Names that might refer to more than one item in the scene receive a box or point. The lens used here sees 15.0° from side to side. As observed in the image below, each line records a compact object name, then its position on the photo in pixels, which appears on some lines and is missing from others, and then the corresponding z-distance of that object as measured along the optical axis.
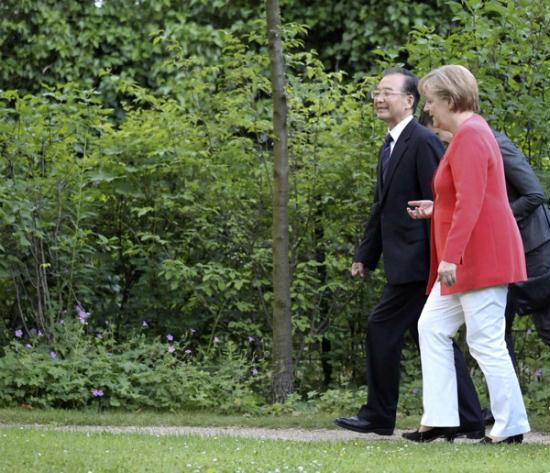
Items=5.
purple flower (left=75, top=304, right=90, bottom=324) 15.93
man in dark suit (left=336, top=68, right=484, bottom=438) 11.82
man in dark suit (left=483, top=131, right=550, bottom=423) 11.47
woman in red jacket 10.40
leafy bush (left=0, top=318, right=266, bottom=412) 14.66
